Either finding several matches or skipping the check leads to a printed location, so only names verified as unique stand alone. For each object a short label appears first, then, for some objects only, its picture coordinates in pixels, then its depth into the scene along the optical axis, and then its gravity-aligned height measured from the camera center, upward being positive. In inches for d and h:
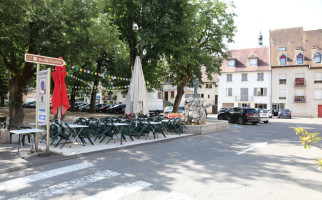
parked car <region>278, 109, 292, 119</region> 1373.0 -37.2
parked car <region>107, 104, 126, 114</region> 1432.1 -20.3
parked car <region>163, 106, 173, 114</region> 1187.0 -15.8
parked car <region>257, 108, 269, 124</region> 893.5 -39.2
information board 288.5 +11.0
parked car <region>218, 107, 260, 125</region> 819.4 -30.9
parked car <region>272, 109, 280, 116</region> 1539.0 -34.9
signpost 280.4 +17.1
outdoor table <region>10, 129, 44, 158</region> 263.3 -28.6
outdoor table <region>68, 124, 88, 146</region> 338.0 -28.7
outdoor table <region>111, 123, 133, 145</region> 385.7 -38.3
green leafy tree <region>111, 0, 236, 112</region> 586.6 +196.8
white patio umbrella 478.0 +22.7
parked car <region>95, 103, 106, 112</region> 1563.2 -10.2
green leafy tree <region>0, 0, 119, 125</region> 433.4 +136.6
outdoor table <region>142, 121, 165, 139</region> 427.2 -30.1
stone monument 577.9 -9.5
